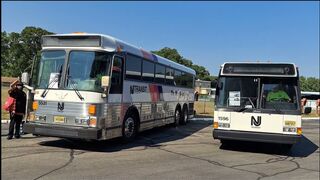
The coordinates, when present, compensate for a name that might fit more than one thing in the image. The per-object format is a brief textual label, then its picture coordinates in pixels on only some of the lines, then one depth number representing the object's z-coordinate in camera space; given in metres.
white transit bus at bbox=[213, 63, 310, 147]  11.16
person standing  11.81
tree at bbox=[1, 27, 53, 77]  78.19
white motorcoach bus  10.23
